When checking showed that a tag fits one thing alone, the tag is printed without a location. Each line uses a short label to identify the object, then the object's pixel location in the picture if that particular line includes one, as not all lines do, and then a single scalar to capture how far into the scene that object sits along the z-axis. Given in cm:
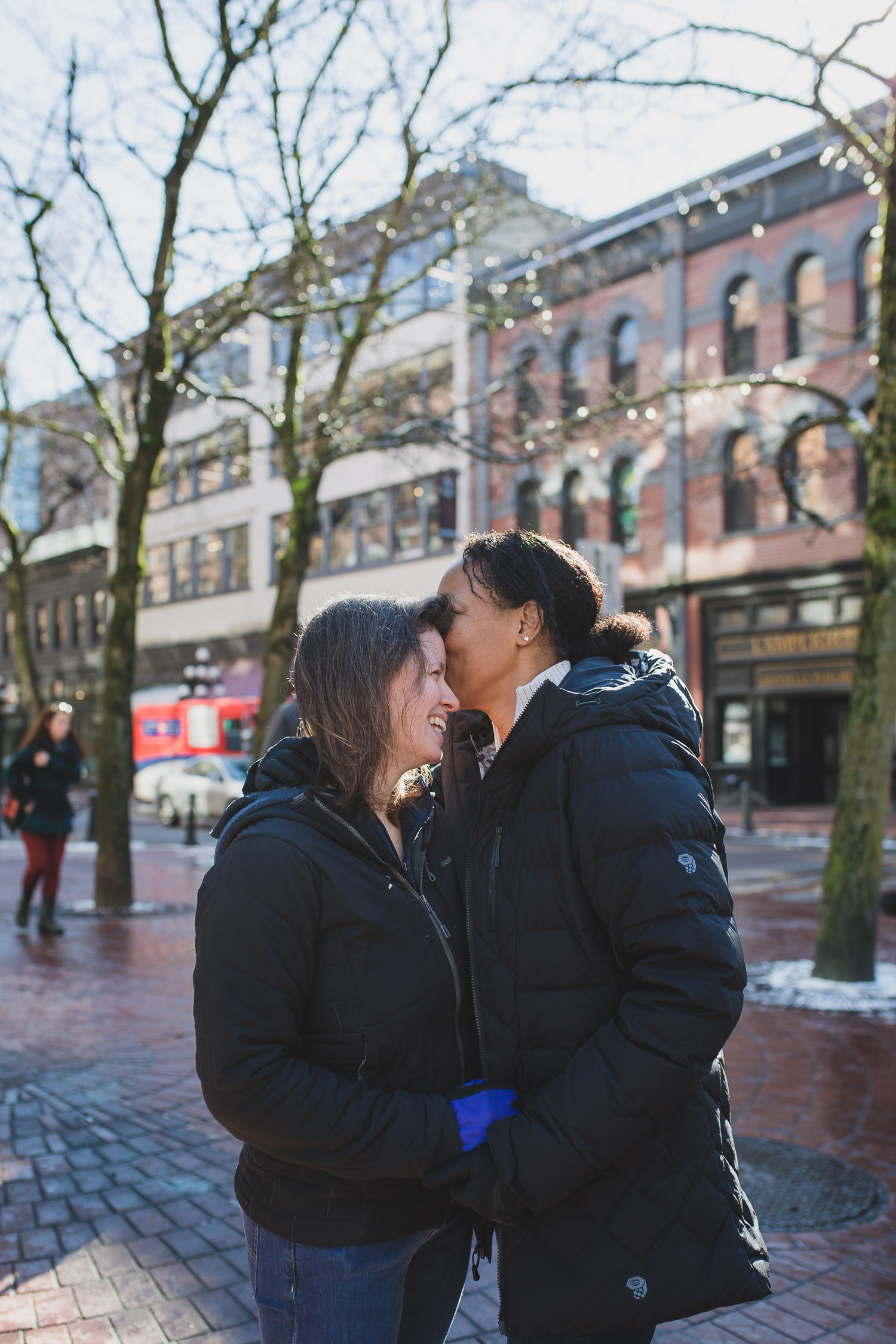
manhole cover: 373
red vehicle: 2778
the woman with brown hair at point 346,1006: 162
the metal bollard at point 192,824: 1695
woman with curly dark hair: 160
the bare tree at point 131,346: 897
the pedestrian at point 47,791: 910
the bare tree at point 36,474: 1900
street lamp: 2370
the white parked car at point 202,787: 2086
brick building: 1955
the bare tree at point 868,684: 686
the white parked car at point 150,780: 2592
